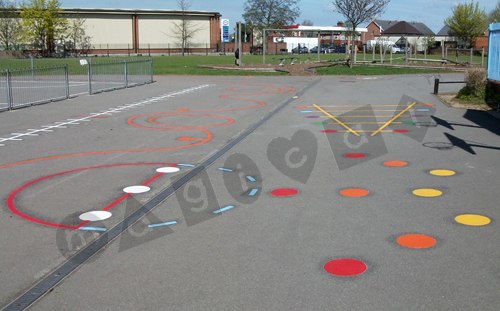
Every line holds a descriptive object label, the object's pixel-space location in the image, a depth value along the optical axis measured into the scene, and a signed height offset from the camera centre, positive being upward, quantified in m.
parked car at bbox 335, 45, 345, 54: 85.55 +1.77
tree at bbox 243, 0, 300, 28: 91.81 +7.73
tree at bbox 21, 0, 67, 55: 68.88 +4.61
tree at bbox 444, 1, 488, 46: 68.06 +4.85
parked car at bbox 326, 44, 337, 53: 89.13 +1.82
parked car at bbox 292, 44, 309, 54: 88.74 +1.68
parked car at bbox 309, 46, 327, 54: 88.06 +1.66
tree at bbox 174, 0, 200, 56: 82.17 +4.35
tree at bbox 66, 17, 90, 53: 75.81 +3.22
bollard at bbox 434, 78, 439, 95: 23.39 -1.10
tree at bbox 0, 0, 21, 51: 70.31 +4.01
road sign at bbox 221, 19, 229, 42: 80.78 +4.45
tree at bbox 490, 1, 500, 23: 74.07 +6.32
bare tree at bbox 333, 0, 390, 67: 41.84 +3.79
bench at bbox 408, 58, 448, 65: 46.70 +0.04
